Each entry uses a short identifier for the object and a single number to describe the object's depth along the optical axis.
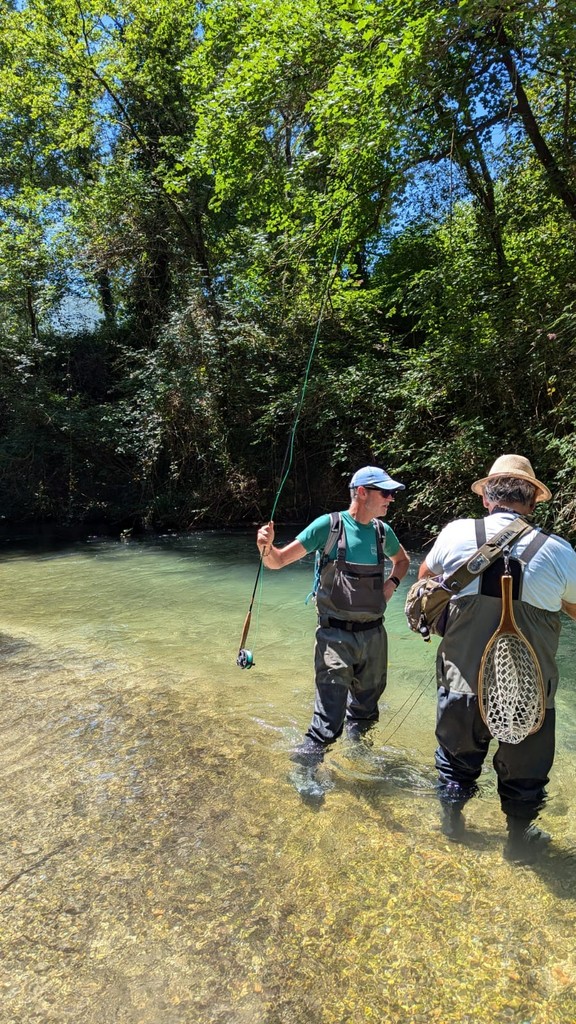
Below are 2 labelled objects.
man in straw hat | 3.00
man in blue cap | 3.89
